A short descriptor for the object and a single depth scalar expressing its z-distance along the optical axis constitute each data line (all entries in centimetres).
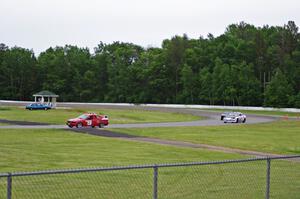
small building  8944
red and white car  4656
